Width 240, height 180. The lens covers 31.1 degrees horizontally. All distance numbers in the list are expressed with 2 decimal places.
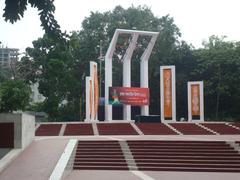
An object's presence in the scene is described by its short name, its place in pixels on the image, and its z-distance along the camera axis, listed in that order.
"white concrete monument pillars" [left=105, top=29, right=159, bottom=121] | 29.98
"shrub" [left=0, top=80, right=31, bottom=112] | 26.68
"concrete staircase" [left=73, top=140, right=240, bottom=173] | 13.39
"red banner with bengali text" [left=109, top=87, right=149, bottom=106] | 30.07
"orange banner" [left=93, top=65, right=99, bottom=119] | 29.69
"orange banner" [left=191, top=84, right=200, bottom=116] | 31.34
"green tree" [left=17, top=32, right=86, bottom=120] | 37.34
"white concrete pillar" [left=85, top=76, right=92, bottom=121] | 28.42
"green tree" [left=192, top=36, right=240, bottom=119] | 38.12
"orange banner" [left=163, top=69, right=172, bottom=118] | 30.62
